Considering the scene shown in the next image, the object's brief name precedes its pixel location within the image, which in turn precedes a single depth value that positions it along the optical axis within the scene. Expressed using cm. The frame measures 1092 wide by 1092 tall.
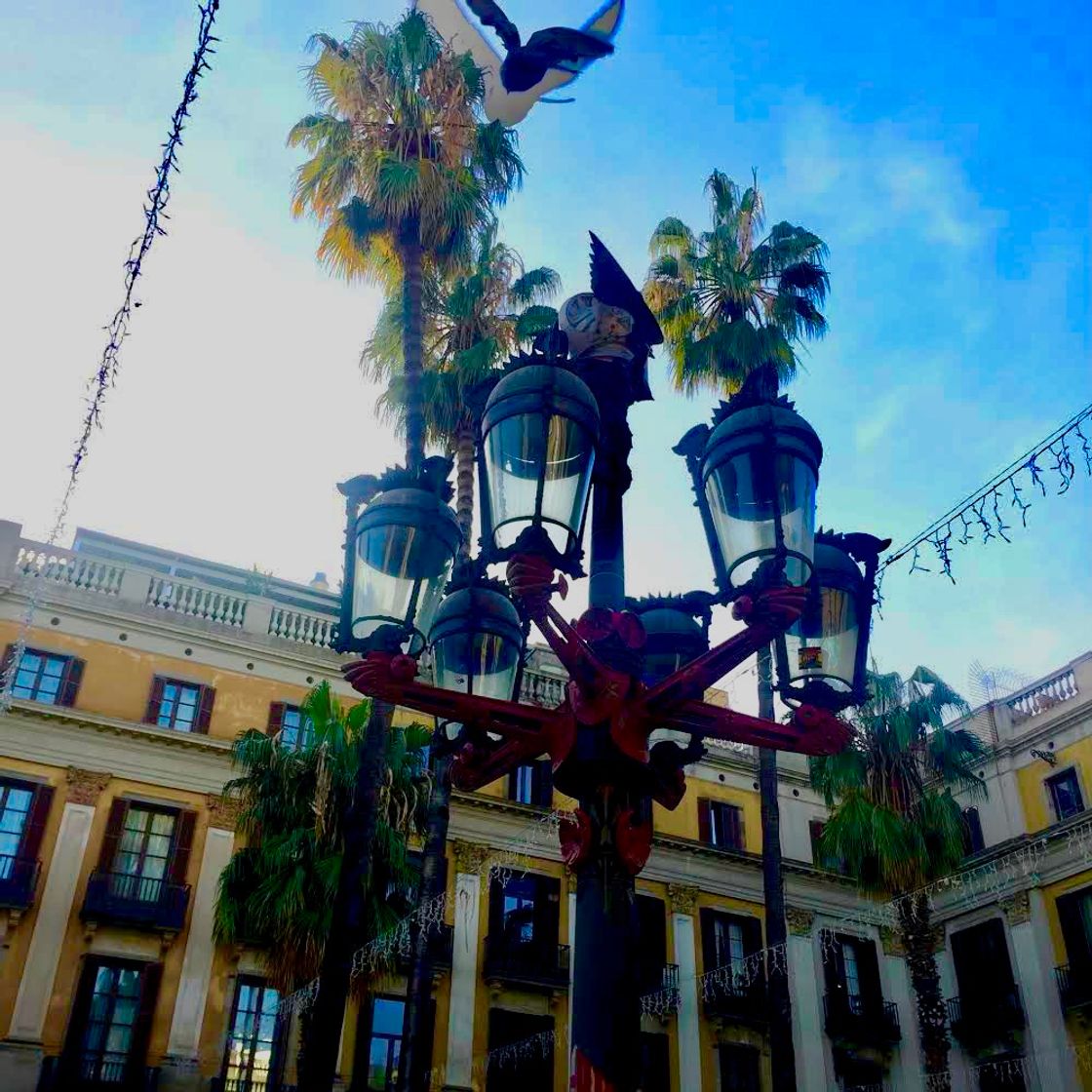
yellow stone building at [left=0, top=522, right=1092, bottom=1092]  2180
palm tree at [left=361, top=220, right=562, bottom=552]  2123
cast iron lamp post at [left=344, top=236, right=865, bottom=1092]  439
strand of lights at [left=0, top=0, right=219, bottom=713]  600
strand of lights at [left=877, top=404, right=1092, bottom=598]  798
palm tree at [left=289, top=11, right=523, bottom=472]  2072
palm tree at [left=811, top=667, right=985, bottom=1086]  2297
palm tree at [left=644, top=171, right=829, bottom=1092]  2428
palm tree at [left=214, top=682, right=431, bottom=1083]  1717
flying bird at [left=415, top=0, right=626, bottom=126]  579
